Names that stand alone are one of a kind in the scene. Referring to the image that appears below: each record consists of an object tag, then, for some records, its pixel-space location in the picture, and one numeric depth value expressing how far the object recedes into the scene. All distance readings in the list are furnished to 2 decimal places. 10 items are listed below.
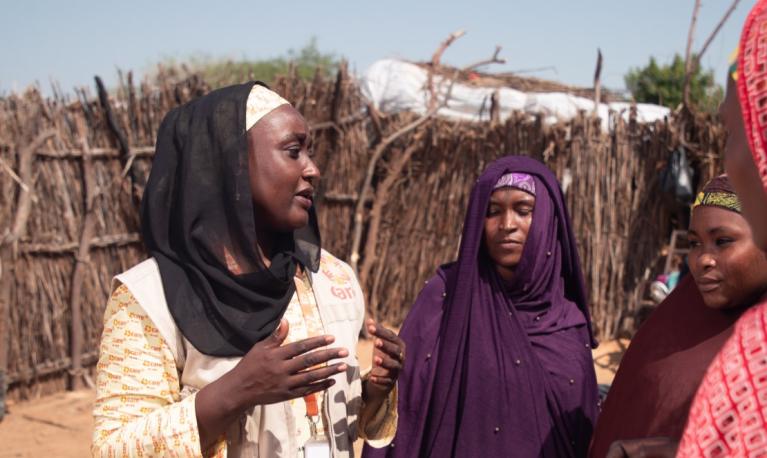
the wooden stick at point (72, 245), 6.54
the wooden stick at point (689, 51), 7.45
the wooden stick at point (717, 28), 6.87
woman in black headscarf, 1.76
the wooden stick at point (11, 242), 6.21
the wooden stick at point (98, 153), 6.60
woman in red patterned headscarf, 0.99
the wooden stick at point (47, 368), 6.53
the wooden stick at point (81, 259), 6.79
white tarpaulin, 10.35
